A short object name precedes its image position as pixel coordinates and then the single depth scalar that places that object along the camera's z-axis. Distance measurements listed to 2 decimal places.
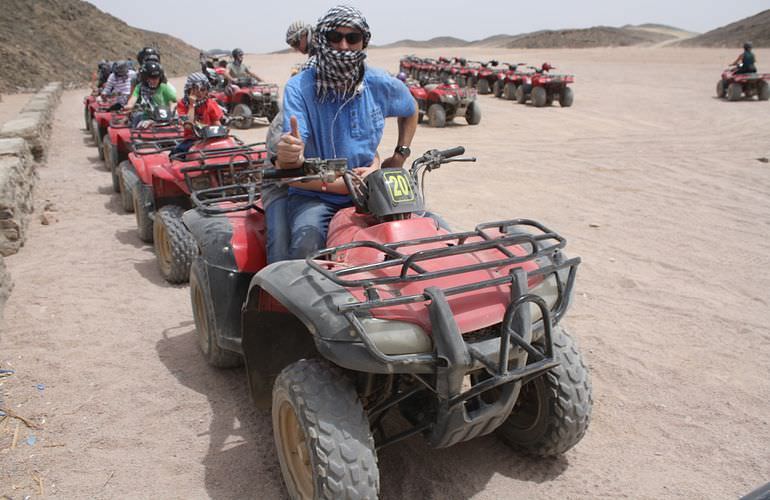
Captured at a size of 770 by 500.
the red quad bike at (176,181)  5.20
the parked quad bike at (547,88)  18.09
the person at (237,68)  16.95
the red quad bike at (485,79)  22.94
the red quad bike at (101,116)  10.68
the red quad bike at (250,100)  15.46
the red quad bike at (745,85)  17.80
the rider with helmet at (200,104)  7.39
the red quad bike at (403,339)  2.17
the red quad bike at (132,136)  7.41
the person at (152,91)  8.67
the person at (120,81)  11.16
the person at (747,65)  18.47
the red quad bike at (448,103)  14.90
